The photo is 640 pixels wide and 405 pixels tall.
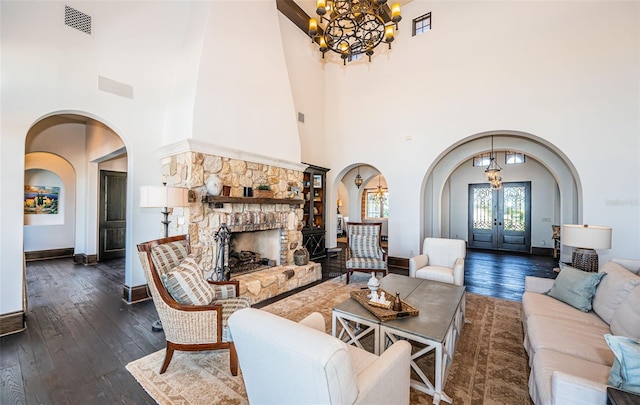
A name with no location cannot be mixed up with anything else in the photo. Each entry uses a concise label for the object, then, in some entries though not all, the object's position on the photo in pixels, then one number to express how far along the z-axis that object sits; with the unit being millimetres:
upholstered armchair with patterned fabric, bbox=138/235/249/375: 2186
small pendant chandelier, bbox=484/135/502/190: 7014
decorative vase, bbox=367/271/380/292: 2641
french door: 8406
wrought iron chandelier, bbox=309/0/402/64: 3363
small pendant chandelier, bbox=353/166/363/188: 8888
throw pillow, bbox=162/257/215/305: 2256
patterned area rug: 1991
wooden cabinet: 6676
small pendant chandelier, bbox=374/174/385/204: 11458
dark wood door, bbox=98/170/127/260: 6594
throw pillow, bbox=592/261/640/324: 2199
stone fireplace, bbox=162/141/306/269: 3834
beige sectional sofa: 1382
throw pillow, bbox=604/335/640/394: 1239
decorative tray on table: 2248
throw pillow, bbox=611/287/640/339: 1872
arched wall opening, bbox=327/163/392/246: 7297
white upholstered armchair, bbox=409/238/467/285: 3807
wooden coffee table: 1983
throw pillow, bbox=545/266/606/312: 2539
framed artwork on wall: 6410
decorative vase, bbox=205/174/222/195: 3822
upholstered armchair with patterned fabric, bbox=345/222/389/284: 5094
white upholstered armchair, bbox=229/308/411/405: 1026
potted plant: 4566
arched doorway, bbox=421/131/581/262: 6164
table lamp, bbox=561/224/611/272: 3045
